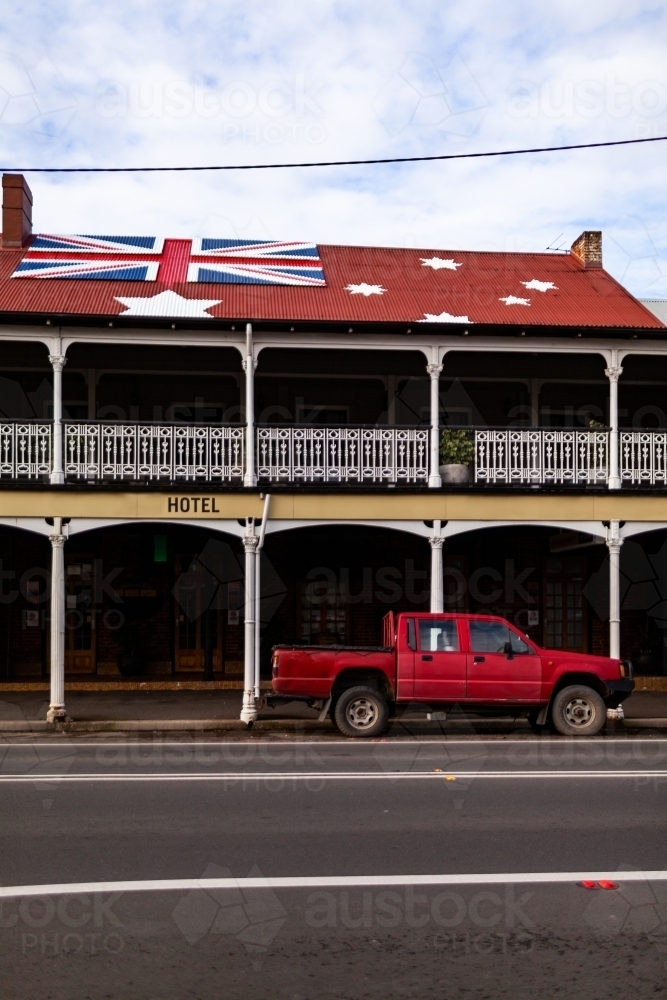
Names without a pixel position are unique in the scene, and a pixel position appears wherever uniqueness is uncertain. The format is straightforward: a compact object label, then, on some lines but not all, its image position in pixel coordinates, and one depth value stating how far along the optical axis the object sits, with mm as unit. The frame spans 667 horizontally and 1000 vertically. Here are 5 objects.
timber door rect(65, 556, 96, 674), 21844
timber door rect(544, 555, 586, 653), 22969
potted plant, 18266
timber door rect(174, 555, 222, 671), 22047
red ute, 15102
